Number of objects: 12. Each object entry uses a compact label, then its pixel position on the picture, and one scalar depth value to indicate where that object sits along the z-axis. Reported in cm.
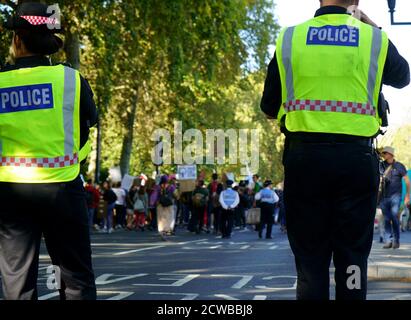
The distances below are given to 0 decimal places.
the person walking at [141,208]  3516
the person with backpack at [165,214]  2683
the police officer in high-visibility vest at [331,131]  465
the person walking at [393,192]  1882
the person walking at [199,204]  3122
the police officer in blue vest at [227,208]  2889
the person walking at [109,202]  3089
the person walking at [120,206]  3528
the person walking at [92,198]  2955
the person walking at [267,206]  2834
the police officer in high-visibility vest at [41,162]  484
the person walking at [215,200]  3171
